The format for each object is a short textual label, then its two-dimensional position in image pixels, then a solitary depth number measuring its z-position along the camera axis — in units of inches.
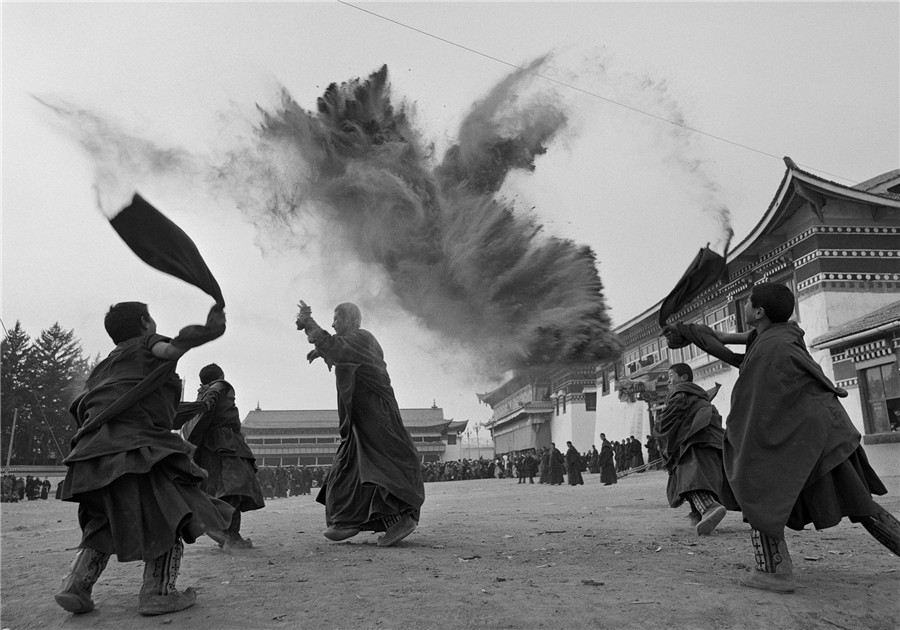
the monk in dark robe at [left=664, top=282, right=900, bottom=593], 132.3
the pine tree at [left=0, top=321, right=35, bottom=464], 1556.3
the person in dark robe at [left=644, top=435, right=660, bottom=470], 984.3
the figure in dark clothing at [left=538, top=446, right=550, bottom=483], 1026.8
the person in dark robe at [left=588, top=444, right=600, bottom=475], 1172.2
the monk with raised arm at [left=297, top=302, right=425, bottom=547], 213.0
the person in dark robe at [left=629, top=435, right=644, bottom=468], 1013.2
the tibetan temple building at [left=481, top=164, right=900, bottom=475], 541.0
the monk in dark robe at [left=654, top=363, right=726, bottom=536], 240.7
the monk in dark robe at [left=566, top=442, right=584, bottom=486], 853.8
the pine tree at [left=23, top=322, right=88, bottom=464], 1598.9
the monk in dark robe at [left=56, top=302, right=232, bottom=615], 124.0
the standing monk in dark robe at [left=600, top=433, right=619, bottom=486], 776.9
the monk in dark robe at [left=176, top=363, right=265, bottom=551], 224.7
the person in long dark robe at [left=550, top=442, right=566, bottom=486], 947.3
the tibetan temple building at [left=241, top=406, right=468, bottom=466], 2000.5
